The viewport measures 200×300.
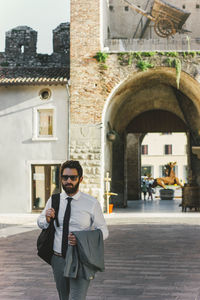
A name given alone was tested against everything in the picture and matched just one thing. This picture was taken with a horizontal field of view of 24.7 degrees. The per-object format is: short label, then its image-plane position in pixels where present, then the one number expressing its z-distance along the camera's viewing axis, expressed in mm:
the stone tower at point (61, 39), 25031
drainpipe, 19538
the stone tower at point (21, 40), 24859
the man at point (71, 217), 3490
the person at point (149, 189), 32559
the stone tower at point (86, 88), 19281
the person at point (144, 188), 32762
